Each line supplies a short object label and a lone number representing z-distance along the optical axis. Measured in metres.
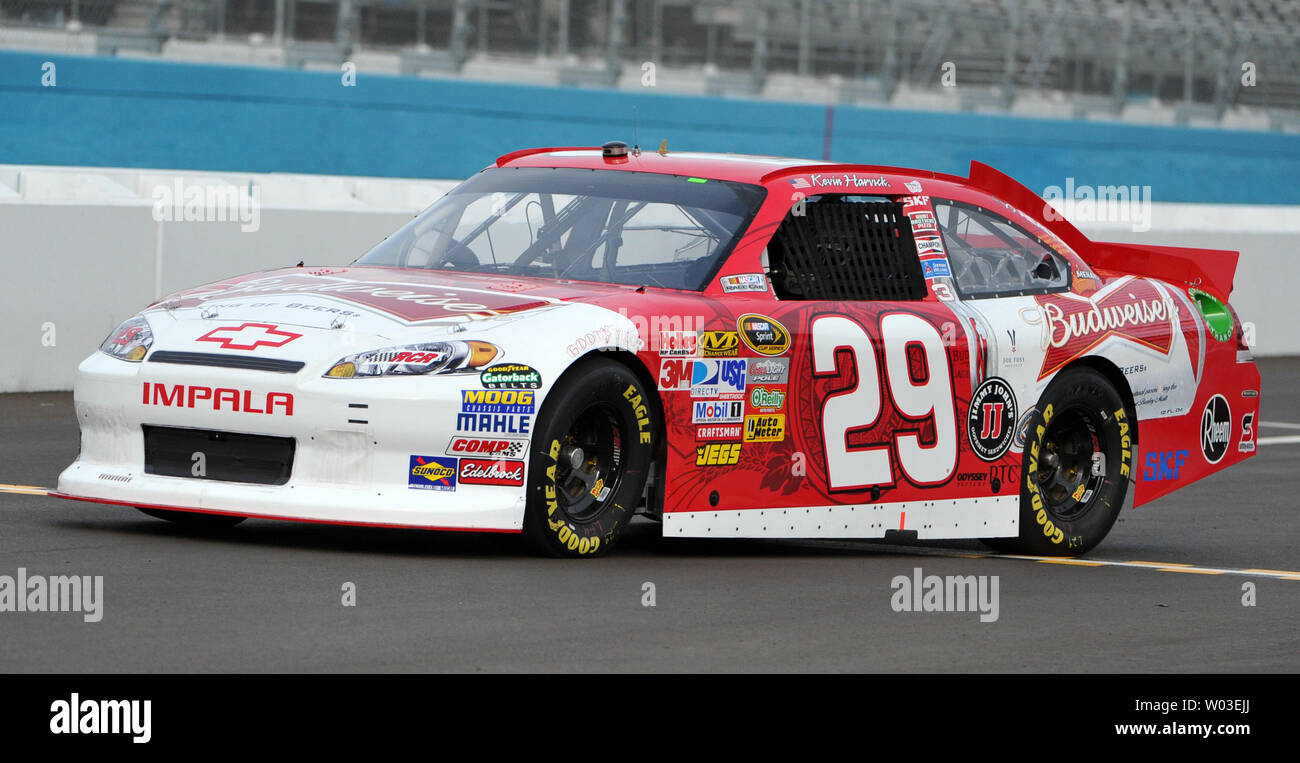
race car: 14.28
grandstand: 42.06
